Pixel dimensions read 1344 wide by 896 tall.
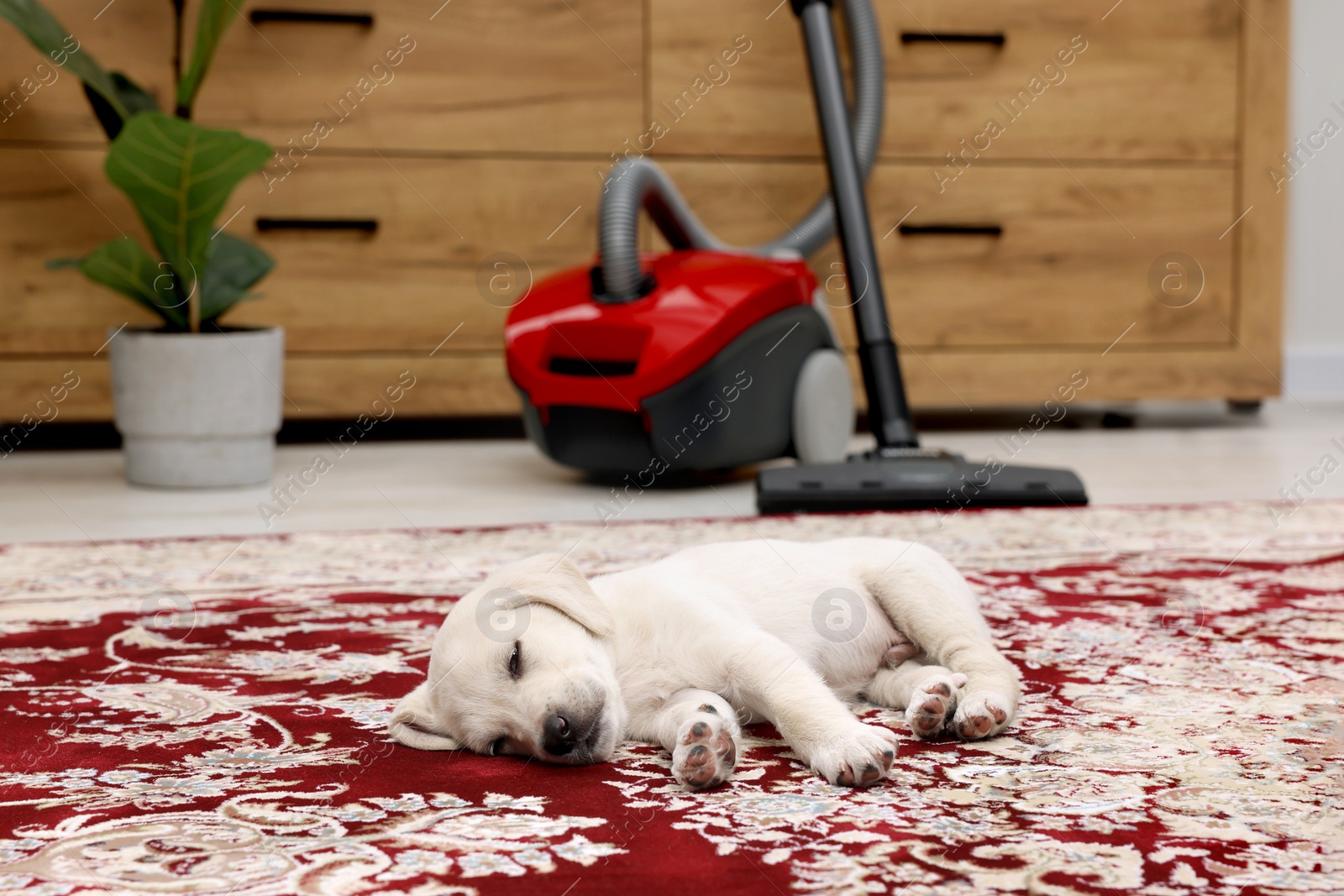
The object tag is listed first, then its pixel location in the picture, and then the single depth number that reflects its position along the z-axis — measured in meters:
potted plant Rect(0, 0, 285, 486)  2.29
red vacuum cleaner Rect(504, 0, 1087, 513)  2.29
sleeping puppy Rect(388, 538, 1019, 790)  0.91
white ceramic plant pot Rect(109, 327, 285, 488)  2.43
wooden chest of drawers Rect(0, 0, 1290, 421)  2.79
